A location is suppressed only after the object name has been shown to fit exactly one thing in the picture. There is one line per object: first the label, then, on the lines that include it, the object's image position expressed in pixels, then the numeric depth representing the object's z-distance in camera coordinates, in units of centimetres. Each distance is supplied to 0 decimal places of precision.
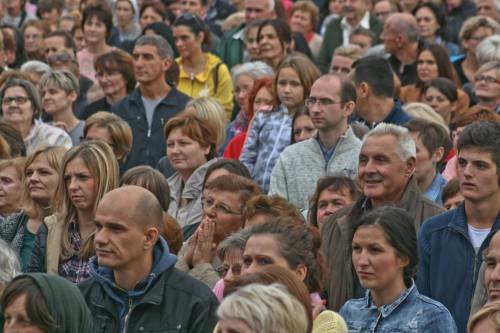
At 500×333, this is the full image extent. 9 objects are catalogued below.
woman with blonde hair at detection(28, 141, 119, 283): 1009
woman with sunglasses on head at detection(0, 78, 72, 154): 1452
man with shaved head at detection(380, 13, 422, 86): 1714
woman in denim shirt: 837
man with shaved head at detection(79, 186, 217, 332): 835
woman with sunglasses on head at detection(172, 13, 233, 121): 1711
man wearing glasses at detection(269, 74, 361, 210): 1168
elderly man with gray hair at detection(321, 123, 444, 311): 976
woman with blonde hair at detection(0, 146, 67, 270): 1117
